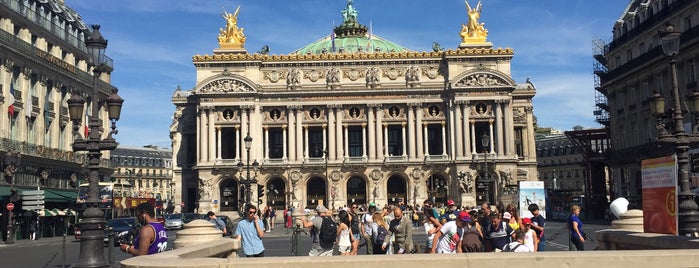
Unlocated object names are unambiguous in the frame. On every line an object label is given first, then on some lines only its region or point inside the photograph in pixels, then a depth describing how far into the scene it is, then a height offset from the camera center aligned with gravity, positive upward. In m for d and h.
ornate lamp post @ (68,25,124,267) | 15.81 +1.23
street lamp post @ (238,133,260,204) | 44.59 +2.95
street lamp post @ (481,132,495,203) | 38.43 +2.56
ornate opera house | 74.12 +7.17
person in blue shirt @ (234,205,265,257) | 15.91 -0.90
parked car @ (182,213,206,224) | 51.75 -1.61
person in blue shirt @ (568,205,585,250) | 16.75 -0.98
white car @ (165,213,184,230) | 54.31 -2.14
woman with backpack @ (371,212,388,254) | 16.48 -0.98
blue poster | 31.42 -0.27
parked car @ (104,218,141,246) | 33.72 -1.59
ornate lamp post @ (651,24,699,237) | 16.08 +1.23
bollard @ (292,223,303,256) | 23.36 -1.51
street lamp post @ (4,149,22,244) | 37.12 +0.57
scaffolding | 65.56 +9.60
